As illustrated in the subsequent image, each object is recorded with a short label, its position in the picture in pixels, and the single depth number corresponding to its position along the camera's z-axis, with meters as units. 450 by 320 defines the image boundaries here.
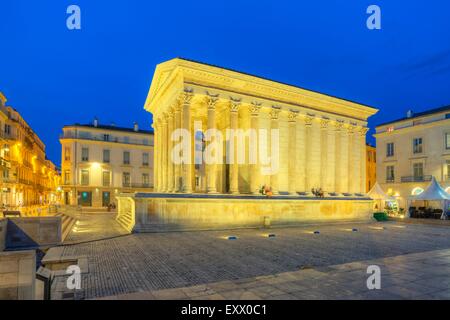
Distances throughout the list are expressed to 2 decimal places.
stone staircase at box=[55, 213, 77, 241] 15.97
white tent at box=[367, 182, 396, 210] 30.55
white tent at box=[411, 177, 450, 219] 26.64
